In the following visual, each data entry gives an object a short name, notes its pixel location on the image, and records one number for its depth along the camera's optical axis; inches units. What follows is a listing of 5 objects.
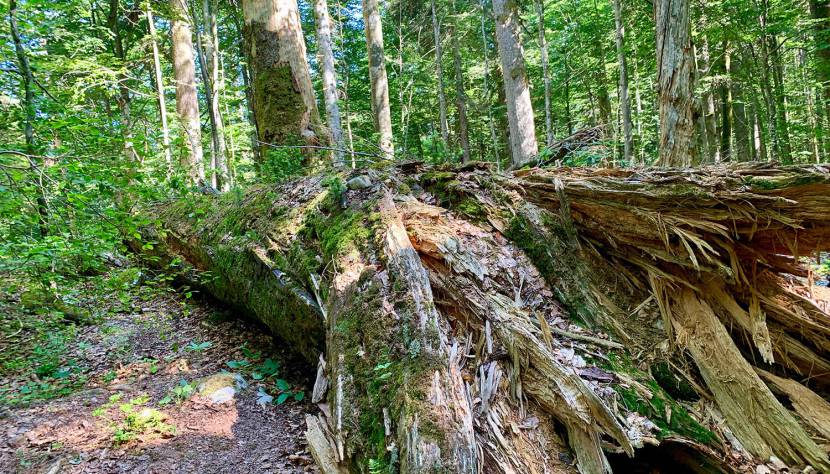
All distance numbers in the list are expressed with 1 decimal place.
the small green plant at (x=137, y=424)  122.5
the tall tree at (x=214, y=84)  326.6
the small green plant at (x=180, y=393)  143.8
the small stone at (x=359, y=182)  155.4
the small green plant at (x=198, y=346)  185.4
